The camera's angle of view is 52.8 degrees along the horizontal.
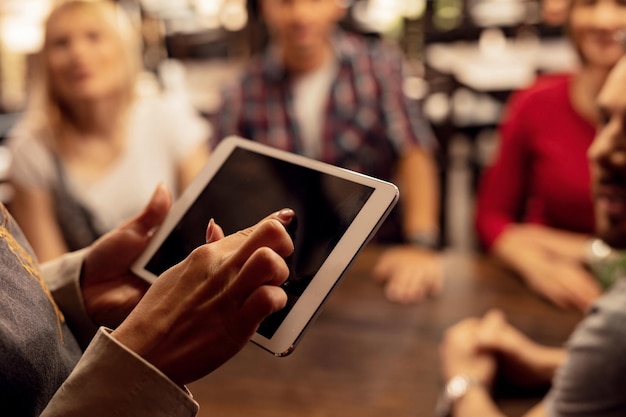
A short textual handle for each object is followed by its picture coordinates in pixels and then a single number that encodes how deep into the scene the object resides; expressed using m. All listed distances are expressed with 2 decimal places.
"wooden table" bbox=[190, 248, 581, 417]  1.03
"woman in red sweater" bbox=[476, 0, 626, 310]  1.44
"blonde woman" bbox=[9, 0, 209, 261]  1.70
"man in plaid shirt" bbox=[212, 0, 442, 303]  1.93
